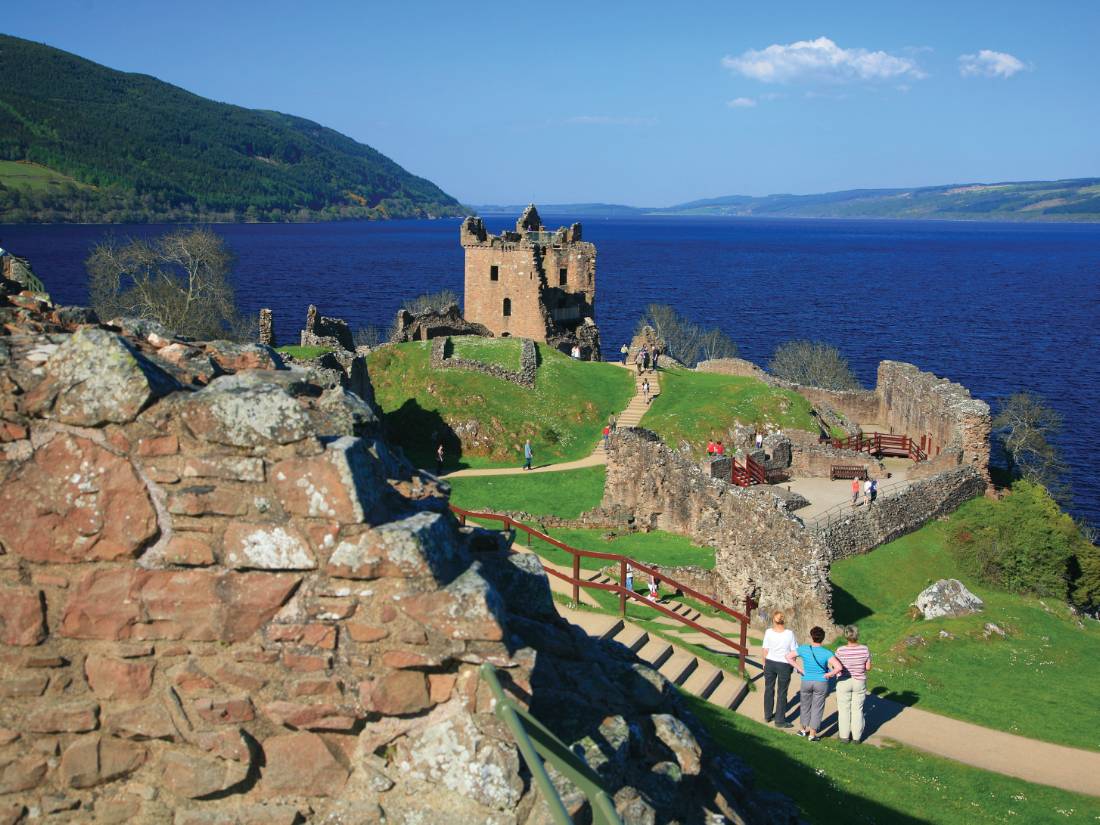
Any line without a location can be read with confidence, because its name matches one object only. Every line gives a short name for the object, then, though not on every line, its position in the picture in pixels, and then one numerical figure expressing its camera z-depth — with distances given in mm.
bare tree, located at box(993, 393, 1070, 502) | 58200
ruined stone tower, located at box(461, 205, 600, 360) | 60594
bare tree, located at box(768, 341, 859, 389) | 77875
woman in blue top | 15062
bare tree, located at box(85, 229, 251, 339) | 58344
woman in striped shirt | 15250
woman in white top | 15000
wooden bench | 41094
